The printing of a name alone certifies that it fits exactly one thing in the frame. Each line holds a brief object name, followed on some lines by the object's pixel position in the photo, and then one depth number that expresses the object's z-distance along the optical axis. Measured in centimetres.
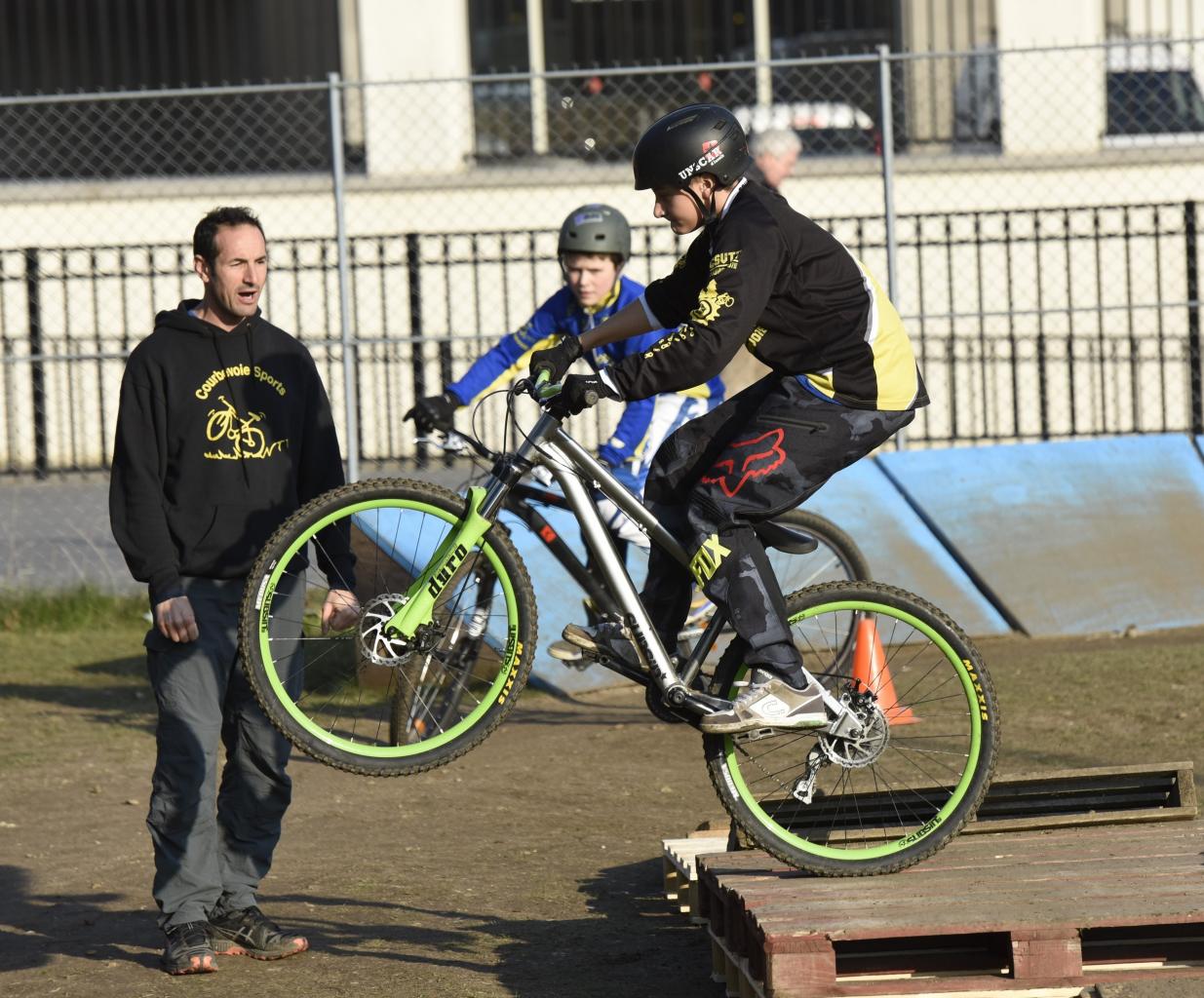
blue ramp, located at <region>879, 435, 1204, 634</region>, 1995
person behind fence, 1867
